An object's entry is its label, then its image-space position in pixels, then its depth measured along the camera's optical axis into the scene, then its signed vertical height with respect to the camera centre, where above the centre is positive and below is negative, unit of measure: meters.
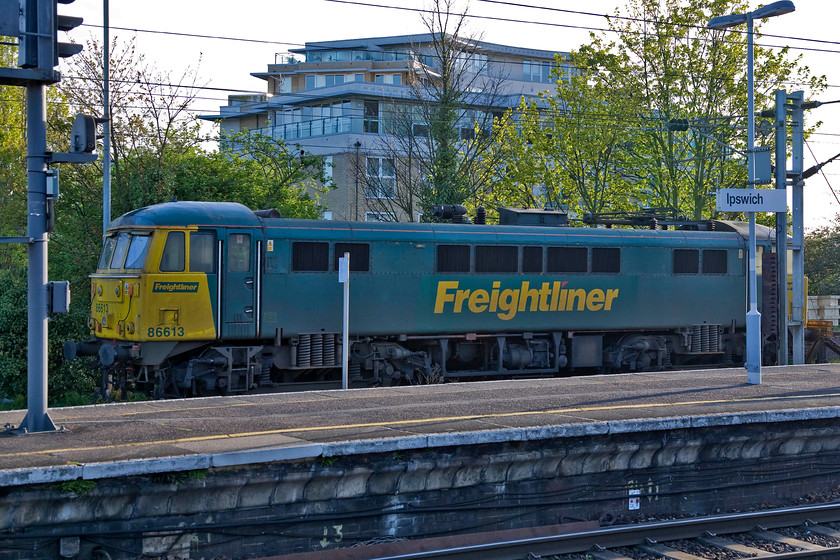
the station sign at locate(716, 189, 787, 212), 17.71 +1.61
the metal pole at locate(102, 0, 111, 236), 22.70 +3.63
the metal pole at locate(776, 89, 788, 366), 22.42 +0.55
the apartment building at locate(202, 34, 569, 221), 38.53 +11.35
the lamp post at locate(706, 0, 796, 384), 17.53 +2.77
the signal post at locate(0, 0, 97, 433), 11.23 +1.47
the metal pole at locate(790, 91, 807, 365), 22.69 +1.21
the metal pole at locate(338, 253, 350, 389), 17.67 -0.54
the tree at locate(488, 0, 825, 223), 33.44 +6.93
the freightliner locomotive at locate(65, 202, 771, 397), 17.52 -0.32
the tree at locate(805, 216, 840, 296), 49.81 +1.17
